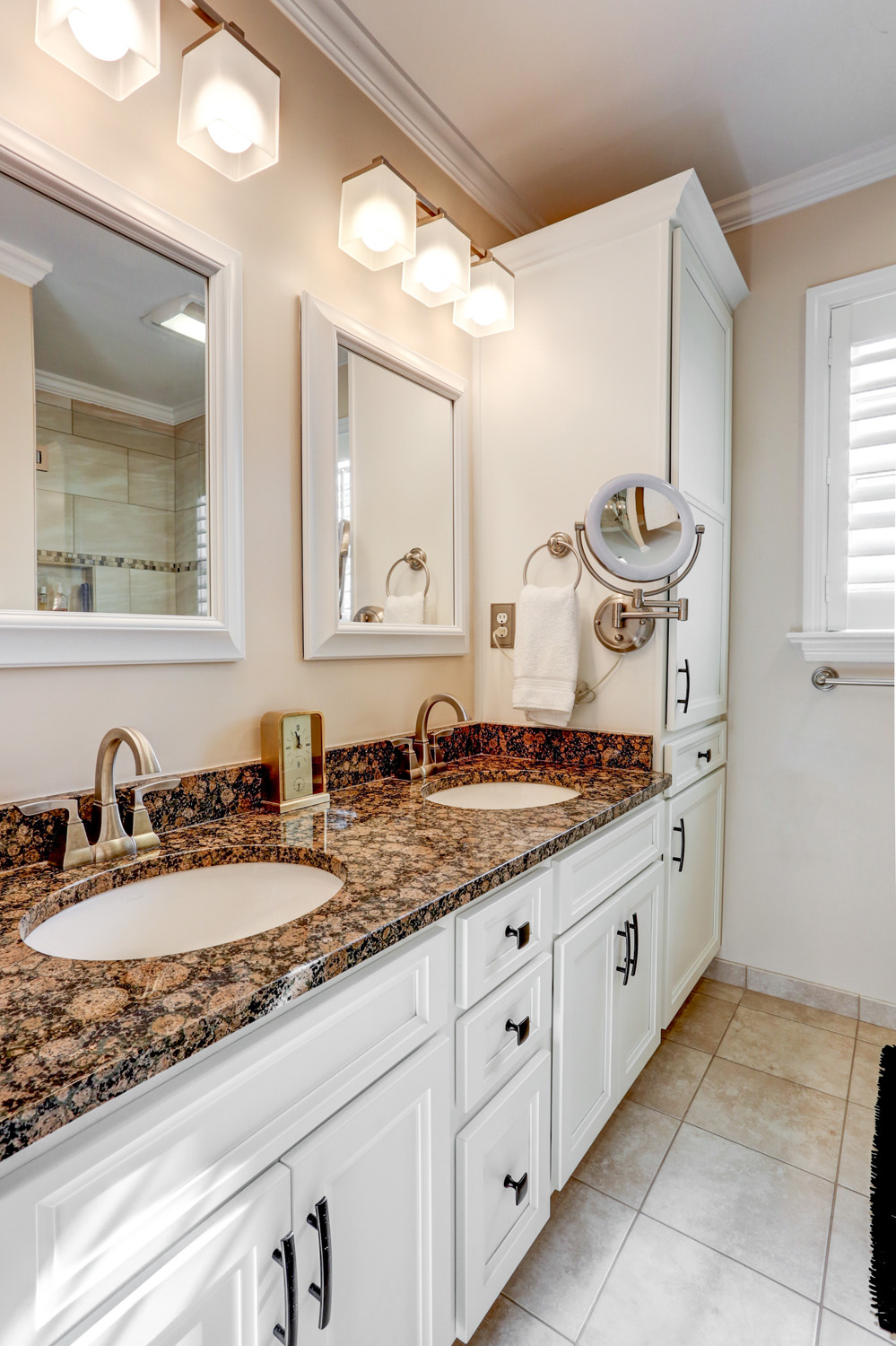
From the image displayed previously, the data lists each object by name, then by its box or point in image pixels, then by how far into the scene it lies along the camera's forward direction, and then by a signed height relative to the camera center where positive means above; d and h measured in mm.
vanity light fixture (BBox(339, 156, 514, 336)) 1436 +898
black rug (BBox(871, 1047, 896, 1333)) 1208 -1142
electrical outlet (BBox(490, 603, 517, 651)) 1975 +61
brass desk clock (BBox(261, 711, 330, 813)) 1319 -220
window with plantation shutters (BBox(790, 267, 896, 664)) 1962 +509
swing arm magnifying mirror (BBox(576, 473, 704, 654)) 1650 +256
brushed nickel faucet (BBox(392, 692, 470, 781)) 1660 -240
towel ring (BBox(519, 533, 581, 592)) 1857 +273
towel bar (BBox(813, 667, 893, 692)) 2049 -106
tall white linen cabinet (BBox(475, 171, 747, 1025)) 1718 +577
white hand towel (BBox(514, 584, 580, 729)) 1787 -18
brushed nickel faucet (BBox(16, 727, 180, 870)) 966 -260
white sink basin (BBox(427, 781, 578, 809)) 1618 -360
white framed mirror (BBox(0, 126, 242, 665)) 984 +354
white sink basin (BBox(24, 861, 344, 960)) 883 -371
